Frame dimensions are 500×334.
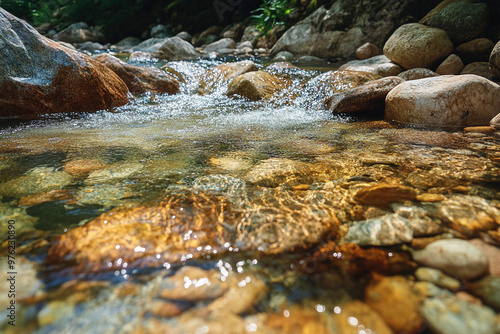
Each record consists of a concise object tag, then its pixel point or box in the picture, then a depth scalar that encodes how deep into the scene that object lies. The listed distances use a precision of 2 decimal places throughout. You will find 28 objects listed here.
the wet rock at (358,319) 0.84
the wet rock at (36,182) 1.71
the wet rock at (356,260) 1.09
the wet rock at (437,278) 0.97
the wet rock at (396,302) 0.85
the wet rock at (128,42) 19.05
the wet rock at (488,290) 0.89
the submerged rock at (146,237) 1.14
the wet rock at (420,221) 1.27
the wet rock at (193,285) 0.97
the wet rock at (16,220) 1.31
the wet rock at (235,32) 16.64
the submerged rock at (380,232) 1.23
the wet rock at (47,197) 1.58
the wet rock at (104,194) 1.57
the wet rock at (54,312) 0.88
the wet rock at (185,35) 18.31
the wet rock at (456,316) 0.81
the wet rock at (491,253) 1.02
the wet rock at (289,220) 1.25
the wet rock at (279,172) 1.87
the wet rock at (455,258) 1.00
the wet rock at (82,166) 2.03
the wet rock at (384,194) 1.57
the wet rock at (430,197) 1.54
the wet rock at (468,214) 1.29
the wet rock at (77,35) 18.28
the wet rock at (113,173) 1.87
